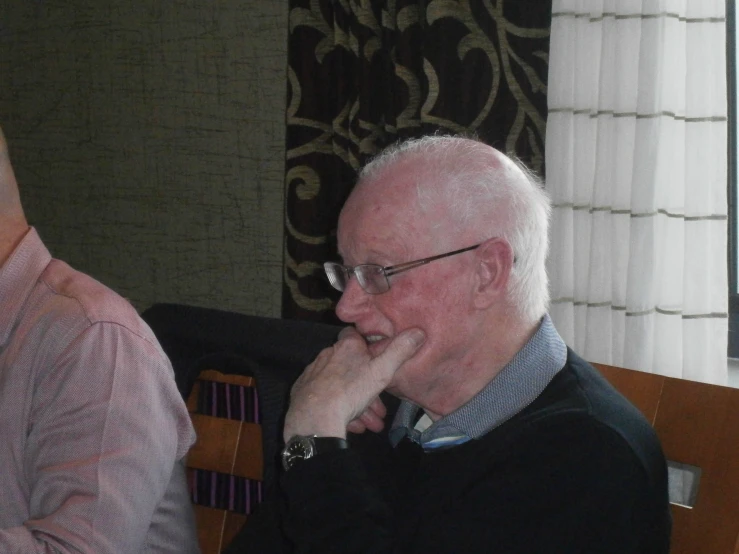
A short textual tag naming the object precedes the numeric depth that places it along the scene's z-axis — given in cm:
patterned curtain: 324
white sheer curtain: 316
